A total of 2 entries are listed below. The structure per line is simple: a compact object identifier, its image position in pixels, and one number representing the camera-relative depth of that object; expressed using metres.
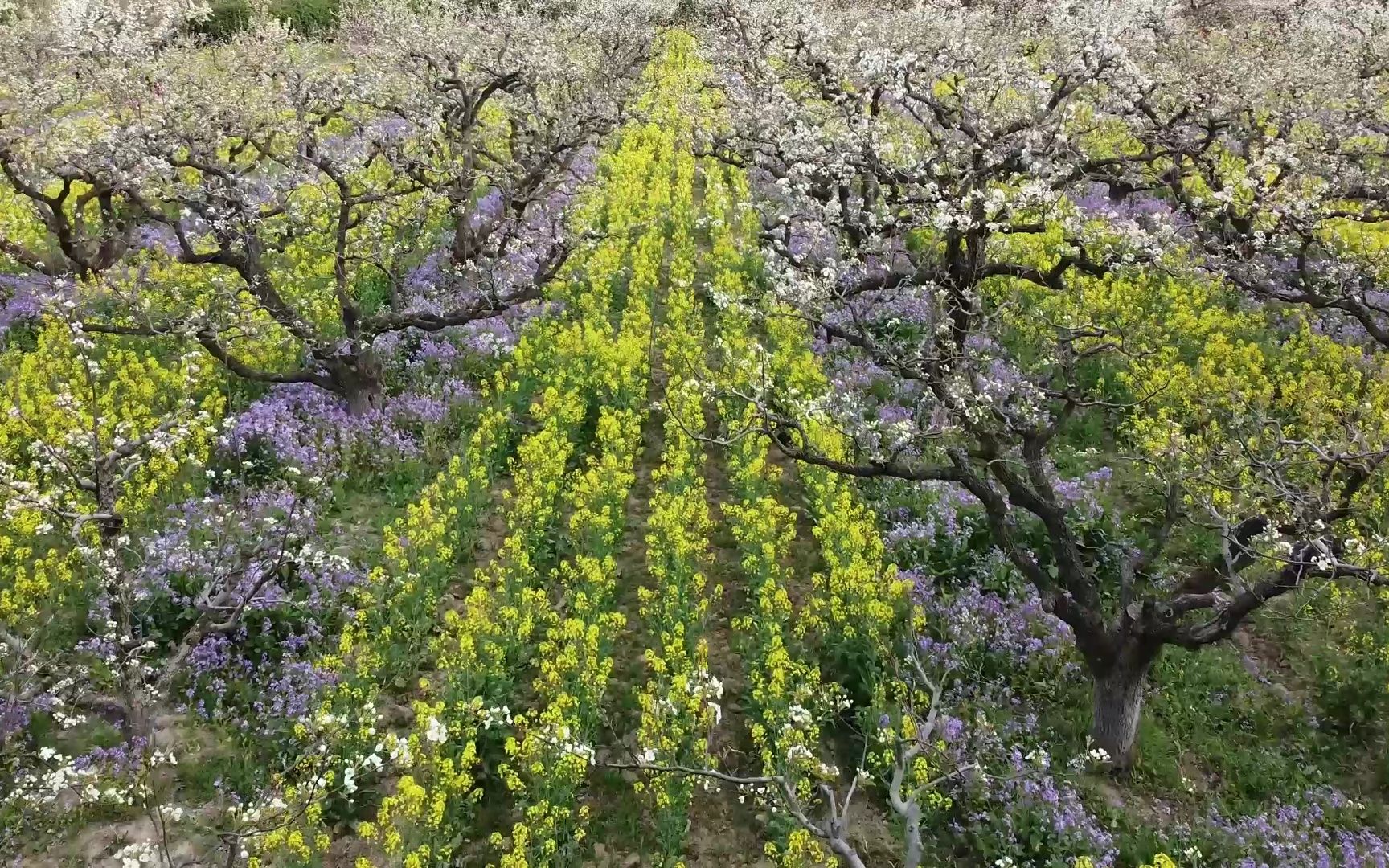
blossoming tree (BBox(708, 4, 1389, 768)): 7.25
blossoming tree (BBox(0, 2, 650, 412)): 11.65
